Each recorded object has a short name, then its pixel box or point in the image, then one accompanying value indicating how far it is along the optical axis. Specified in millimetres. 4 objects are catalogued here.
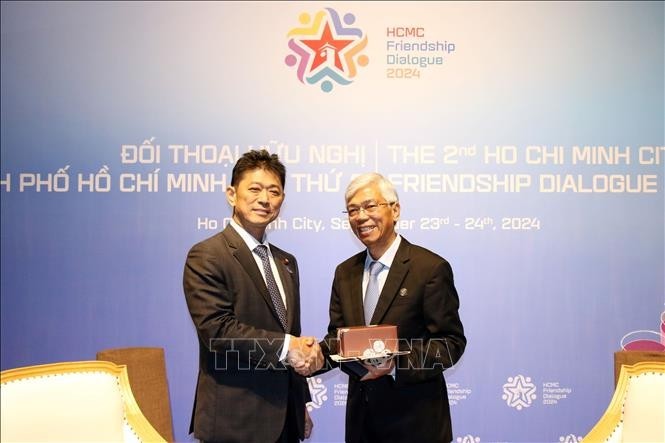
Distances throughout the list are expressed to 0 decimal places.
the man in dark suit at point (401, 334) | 2676
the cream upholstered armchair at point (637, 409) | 2527
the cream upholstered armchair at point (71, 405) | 2365
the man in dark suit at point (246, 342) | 2609
